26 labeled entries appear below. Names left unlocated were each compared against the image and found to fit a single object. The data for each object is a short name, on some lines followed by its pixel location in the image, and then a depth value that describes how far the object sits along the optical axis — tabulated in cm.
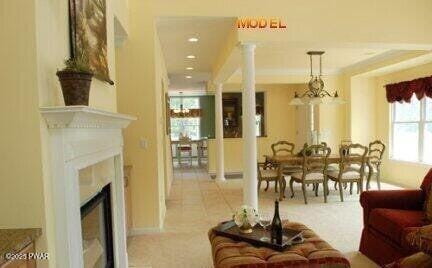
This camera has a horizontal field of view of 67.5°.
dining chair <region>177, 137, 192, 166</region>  1023
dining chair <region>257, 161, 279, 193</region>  578
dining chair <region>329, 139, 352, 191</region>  599
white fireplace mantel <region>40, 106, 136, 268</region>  149
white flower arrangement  249
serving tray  225
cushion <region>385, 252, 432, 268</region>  197
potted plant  154
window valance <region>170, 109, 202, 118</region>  1100
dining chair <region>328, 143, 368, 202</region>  541
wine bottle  231
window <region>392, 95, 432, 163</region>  589
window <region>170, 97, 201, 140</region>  1116
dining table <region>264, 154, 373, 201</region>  546
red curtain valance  547
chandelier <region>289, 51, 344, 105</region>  563
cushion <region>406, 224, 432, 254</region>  185
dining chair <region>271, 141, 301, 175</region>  603
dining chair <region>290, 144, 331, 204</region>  529
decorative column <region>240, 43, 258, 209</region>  392
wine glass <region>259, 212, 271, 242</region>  261
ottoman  201
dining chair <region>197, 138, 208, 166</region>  1027
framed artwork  185
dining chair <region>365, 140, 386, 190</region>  567
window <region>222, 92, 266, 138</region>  915
